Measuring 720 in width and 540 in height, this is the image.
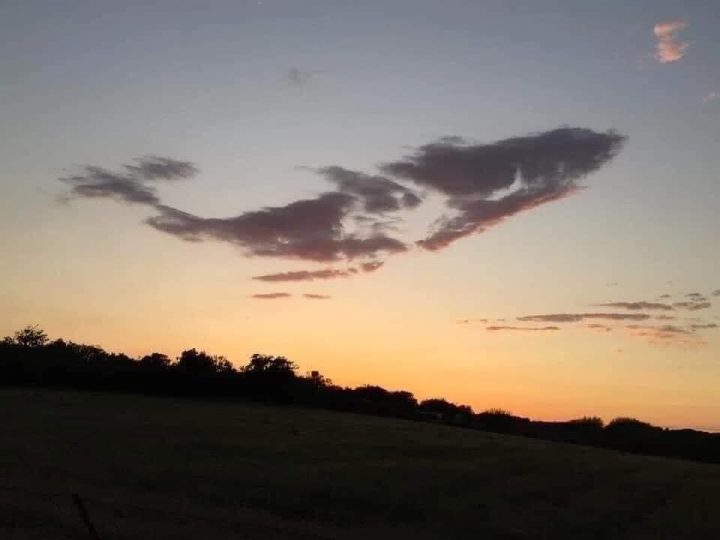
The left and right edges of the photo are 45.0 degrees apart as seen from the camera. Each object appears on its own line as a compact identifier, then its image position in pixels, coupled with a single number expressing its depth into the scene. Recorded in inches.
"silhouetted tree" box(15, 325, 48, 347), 3484.3
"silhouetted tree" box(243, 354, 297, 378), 2903.5
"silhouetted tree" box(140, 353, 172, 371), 2800.2
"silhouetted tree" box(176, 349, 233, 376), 2844.5
